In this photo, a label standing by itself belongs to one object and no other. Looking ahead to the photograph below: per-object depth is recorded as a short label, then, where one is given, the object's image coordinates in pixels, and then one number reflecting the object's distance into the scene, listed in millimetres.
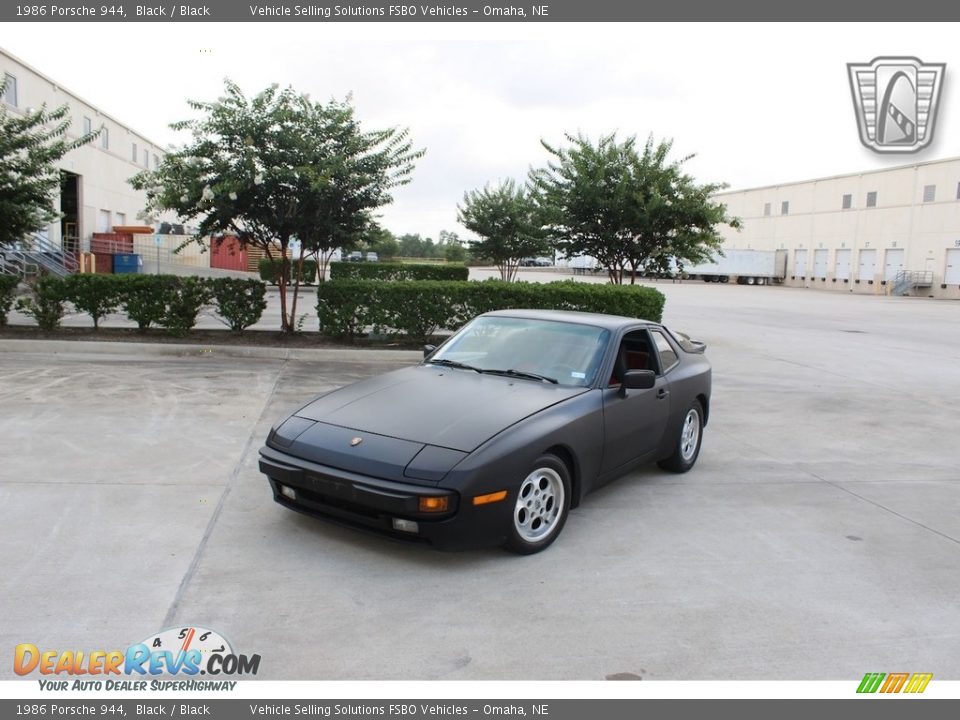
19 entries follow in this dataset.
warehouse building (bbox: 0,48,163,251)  26764
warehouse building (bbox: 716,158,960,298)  50656
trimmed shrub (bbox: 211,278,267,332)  13078
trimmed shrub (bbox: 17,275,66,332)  12477
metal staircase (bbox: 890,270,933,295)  51031
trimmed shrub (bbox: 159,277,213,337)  12656
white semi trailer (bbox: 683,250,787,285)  62688
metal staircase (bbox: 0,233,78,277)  25406
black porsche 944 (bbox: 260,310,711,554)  4184
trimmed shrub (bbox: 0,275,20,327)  12688
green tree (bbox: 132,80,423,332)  12297
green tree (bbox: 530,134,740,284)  15984
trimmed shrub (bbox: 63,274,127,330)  12484
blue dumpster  33375
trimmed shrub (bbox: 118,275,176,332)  12578
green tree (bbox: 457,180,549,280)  25250
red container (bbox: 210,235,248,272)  43969
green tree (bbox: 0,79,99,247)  12906
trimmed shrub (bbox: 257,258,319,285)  29734
